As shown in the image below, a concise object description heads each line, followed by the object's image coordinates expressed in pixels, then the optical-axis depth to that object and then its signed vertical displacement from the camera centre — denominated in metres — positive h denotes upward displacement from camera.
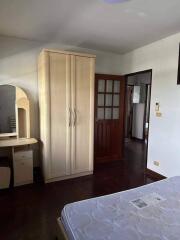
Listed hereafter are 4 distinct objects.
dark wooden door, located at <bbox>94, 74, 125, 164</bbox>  3.91 -0.32
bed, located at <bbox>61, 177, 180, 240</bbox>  1.17 -0.88
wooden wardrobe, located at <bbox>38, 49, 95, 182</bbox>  2.83 -0.15
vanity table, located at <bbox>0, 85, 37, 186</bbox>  2.86 -0.52
